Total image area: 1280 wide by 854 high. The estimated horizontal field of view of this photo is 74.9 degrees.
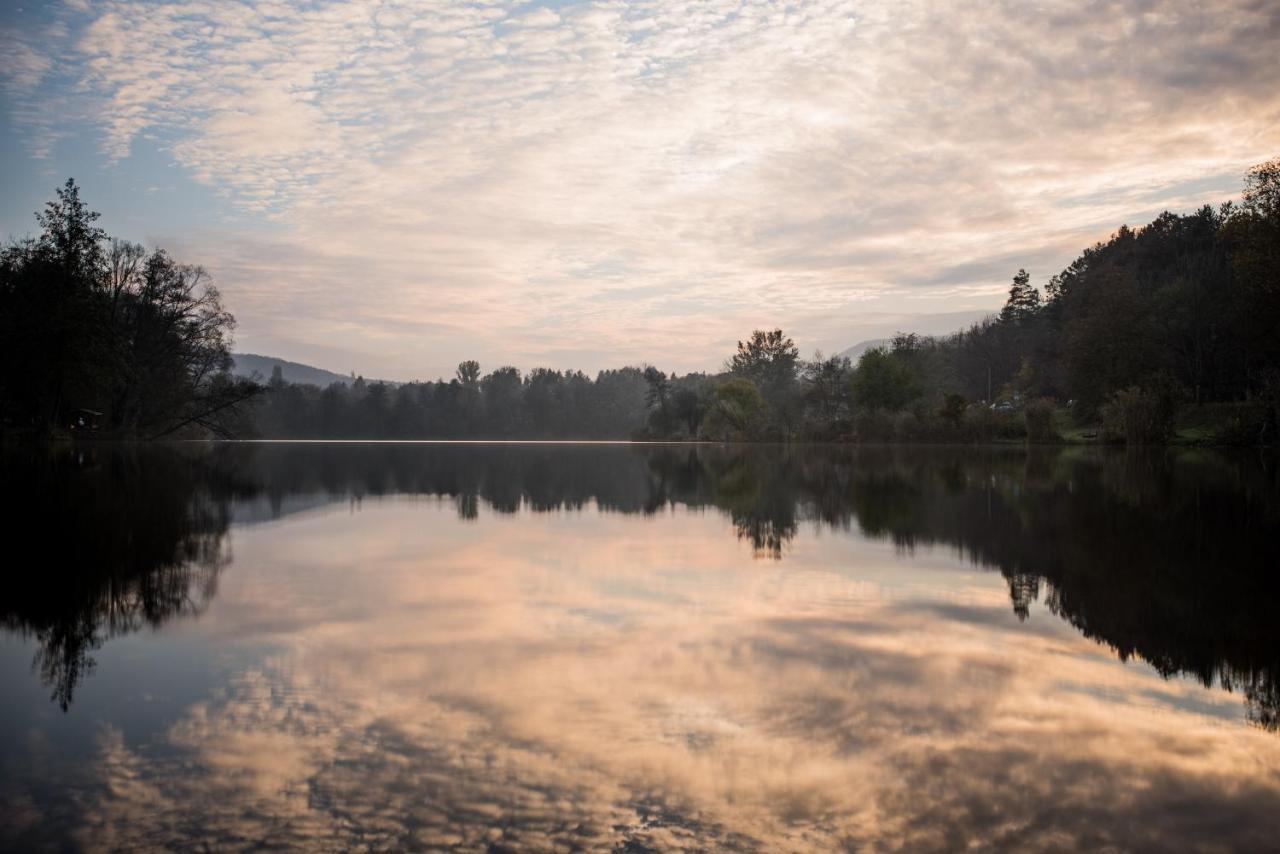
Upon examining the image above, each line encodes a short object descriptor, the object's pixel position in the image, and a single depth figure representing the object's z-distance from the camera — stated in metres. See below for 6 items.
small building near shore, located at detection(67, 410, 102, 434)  59.81
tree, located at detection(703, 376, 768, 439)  93.06
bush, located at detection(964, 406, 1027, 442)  70.91
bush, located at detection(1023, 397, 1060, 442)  64.31
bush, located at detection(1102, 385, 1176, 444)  54.84
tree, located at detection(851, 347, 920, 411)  83.69
